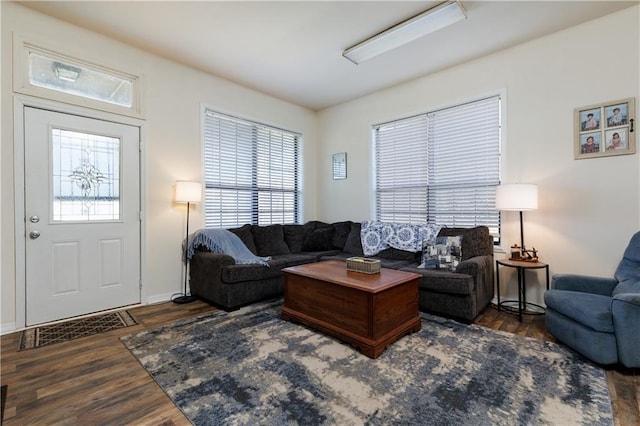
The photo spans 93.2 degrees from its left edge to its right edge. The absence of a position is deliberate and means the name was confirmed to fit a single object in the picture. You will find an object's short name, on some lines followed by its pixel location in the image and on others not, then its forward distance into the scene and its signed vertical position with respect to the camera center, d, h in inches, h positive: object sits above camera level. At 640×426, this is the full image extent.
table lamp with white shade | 115.9 +5.2
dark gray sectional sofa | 113.1 -24.9
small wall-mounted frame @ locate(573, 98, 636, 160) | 107.5 +29.8
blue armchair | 76.0 -28.0
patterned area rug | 62.9 -42.0
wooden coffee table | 89.3 -30.5
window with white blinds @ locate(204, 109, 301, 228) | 163.2 +23.3
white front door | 110.3 -1.2
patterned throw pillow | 127.1 -18.7
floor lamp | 138.2 +8.1
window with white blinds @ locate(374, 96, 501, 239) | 142.7 +23.3
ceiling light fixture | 104.5 +69.0
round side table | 114.2 -33.4
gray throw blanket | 140.3 -15.9
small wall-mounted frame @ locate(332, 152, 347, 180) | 199.5 +30.5
